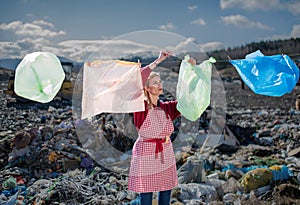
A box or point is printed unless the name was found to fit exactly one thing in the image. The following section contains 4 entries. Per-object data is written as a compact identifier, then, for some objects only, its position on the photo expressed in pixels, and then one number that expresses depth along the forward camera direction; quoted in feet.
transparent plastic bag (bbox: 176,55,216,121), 8.07
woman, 7.84
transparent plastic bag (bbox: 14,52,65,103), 7.52
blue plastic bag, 7.98
